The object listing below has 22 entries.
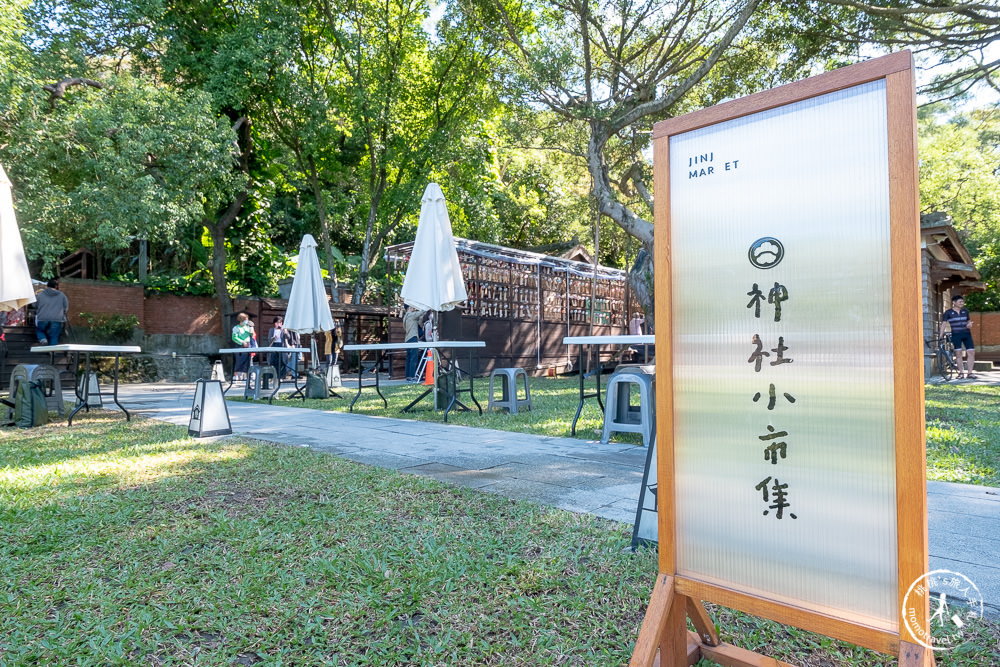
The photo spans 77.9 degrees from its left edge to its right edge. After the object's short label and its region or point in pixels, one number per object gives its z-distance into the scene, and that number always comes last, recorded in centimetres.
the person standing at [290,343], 1297
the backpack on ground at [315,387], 1010
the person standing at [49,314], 1113
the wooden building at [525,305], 1447
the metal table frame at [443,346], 702
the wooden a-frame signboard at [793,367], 132
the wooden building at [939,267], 1304
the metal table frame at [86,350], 633
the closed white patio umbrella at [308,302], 1027
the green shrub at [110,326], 1456
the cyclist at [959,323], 1253
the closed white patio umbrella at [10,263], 586
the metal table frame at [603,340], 498
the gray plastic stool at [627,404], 480
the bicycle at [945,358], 1367
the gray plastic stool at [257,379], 988
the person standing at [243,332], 1346
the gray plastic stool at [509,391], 767
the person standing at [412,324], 1300
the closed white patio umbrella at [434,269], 796
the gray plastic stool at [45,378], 669
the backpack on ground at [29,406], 659
